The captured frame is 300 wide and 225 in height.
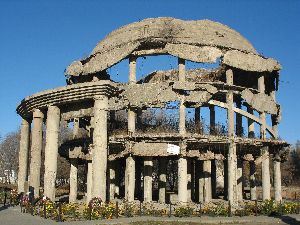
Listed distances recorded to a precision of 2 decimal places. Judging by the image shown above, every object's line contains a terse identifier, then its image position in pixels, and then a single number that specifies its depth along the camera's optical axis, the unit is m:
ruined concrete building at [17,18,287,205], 24.56
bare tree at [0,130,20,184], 73.25
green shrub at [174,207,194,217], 18.98
